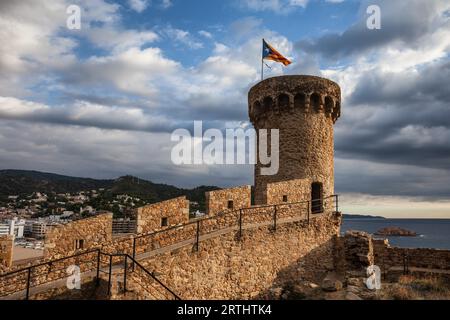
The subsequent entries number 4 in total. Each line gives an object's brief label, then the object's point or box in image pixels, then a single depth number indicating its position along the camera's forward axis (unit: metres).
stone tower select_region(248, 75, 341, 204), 19.31
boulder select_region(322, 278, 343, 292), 12.79
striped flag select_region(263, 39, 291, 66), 21.12
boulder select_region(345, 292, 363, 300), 10.82
